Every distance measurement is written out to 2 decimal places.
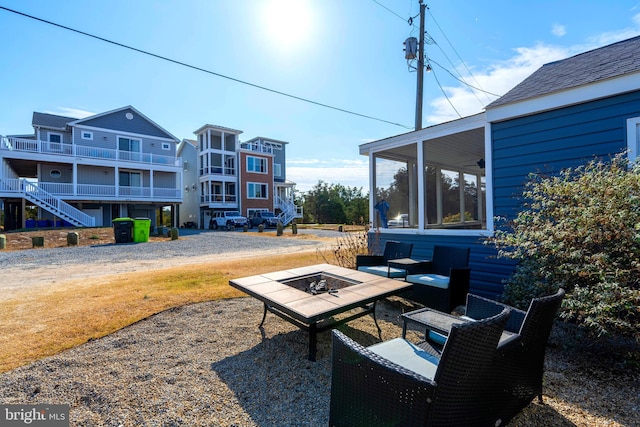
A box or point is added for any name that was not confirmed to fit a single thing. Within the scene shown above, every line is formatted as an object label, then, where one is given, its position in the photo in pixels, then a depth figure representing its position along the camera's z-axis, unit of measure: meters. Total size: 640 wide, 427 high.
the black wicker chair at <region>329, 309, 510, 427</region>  1.36
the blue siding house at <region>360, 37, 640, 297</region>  3.86
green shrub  2.32
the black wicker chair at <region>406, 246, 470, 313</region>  3.92
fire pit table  2.68
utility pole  9.23
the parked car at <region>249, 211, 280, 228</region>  25.11
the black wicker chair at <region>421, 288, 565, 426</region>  1.74
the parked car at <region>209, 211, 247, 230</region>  23.36
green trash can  13.96
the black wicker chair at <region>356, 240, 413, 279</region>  4.98
